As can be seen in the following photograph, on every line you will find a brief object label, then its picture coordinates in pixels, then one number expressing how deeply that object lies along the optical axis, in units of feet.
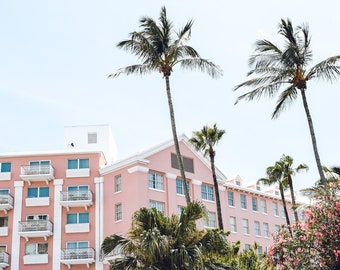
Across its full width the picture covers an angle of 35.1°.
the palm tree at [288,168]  169.37
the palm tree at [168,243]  72.43
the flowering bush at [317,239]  69.41
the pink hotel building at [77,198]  152.87
